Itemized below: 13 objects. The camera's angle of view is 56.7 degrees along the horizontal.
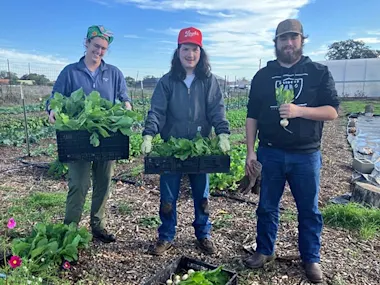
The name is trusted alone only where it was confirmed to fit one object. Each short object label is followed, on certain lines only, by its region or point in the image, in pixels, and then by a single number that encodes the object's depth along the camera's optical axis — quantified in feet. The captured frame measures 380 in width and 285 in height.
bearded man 8.87
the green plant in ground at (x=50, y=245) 8.87
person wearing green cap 10.09
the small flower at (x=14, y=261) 6.23
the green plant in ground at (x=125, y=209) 14.10
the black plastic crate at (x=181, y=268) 7.95
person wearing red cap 10.19
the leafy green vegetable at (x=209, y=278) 7.47
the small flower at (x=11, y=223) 6.71
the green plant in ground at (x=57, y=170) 19.22
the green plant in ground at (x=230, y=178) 16.44
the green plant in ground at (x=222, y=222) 12.84
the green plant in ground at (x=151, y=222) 12.85
